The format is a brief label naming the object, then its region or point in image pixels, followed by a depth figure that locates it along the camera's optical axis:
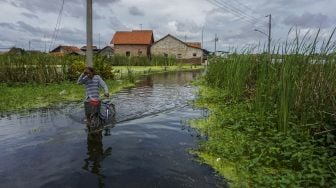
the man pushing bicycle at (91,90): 10.06
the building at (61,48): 77.97
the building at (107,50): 75.75
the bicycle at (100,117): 10.13
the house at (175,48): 69.88
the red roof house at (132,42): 70.31
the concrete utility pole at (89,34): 17.73
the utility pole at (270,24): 36.92
